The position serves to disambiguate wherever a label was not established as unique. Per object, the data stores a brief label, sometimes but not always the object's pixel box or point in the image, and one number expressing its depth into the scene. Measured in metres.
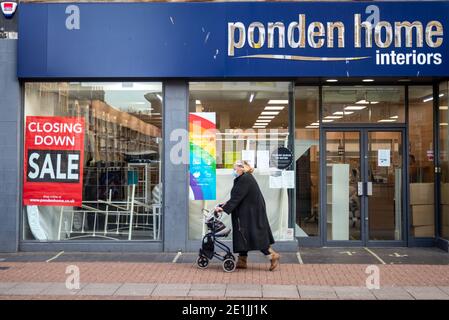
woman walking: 10.21
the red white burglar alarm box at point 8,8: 12.12
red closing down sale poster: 12.38
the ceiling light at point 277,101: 12.46
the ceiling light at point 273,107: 12.49
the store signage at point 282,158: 12.37
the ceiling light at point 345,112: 13.05
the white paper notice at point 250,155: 12.52
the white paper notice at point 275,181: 12.41
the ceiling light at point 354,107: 13.07
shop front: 11.98
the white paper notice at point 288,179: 12.32
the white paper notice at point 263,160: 12.48
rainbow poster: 12.34
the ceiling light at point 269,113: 12.48
